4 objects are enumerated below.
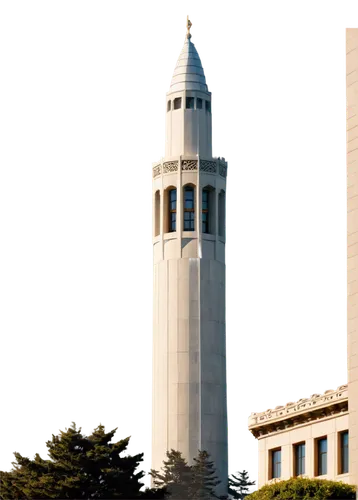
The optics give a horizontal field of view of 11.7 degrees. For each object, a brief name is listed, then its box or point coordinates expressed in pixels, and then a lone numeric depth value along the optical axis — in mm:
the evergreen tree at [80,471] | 108750
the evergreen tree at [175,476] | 121456
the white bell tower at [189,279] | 132500
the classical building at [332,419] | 79500
